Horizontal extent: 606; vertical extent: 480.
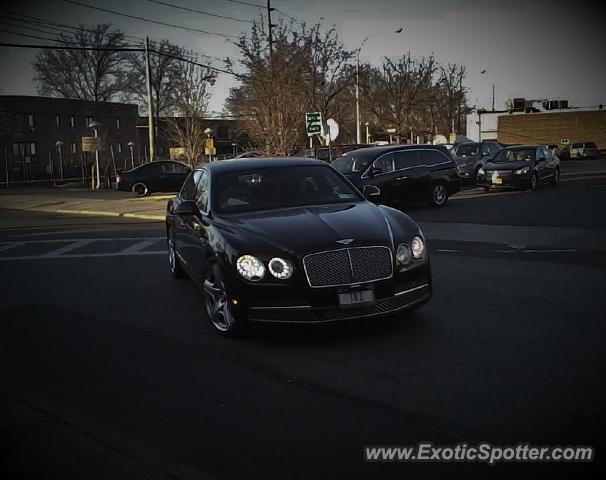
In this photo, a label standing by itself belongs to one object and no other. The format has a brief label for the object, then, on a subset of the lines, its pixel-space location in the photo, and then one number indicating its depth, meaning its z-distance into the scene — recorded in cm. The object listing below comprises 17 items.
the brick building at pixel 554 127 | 6462
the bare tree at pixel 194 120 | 2700
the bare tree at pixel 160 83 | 6000
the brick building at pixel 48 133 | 5191
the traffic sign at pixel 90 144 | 3018
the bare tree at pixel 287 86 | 2059
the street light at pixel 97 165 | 3268
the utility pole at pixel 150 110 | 2672
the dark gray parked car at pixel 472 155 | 2303
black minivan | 1502
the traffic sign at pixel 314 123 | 1805
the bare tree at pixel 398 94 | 3862
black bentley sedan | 470
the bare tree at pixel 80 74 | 5644
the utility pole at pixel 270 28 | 2254
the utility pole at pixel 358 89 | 2839
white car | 4953
